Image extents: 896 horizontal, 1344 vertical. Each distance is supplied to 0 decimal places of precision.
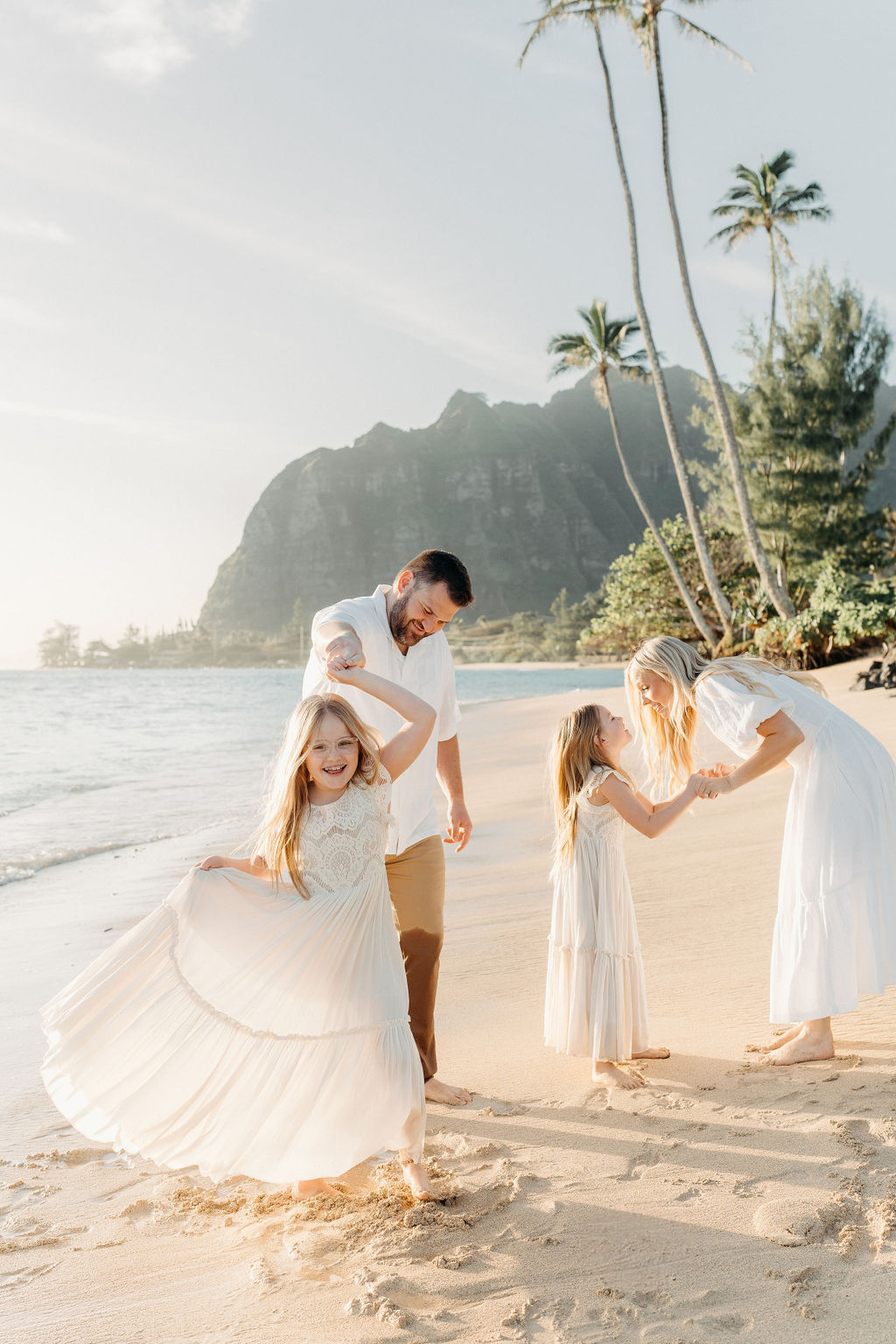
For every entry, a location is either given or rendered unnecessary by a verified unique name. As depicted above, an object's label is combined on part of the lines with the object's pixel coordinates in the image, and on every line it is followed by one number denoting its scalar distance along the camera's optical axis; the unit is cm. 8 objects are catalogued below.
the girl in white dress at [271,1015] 264
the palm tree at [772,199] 3186
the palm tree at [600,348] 3189
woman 338
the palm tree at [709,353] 2095
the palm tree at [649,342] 2153
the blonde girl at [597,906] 349
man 333
